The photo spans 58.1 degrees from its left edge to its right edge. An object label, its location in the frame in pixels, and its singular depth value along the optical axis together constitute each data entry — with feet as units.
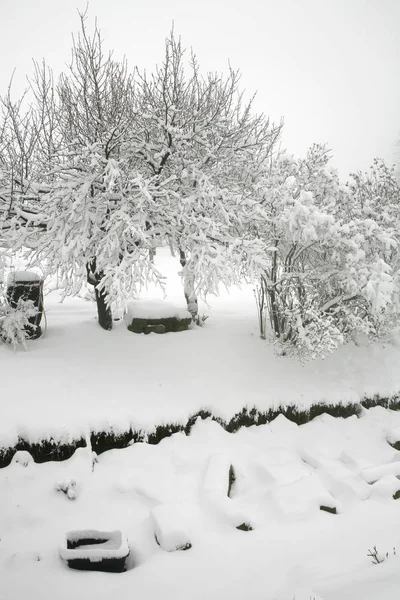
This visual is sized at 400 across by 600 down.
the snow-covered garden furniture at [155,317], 24.35
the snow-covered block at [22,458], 15.18
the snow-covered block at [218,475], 15.26
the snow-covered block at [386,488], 16.48
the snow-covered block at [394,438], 21.16
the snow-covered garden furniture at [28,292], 21.81
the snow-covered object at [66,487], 14.43
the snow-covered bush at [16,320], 20.11
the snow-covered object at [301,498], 14.80
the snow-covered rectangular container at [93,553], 11.39
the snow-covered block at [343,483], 16.11
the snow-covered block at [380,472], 17.24
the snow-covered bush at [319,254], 20.83
